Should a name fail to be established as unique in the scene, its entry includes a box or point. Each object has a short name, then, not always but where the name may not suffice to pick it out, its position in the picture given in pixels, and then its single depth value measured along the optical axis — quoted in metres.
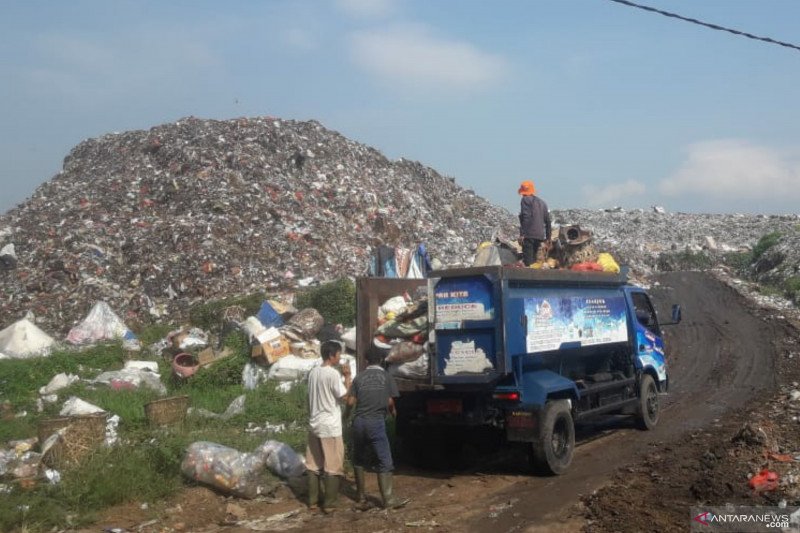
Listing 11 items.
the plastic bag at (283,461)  7.77
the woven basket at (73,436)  7.51
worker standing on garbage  11.06
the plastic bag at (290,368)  11.95
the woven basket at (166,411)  9.33
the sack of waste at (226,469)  7.31
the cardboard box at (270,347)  12.41
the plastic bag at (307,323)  13.38
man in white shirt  7.03
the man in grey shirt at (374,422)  6.93
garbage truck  7.57
